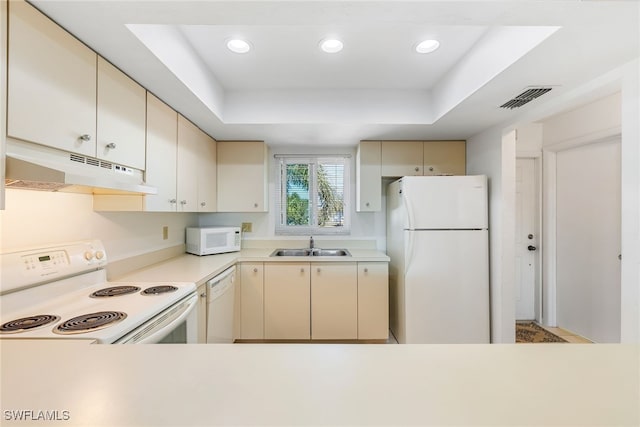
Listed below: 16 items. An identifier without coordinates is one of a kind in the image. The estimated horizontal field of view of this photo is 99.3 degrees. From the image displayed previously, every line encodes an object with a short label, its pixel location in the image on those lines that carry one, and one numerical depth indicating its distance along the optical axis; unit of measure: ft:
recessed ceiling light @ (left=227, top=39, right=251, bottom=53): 5.26
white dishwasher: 6.50
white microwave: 8.55
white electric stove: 3.43
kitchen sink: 9.82
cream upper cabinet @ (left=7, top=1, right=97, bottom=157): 3.07
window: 10.50
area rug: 8.75
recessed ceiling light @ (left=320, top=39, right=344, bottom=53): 5.23
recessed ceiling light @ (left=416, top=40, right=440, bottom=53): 5.25
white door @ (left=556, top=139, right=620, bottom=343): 7.91
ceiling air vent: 5.45
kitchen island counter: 1.67
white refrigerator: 7.74
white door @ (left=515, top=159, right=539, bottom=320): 9.95
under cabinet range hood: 3.04
